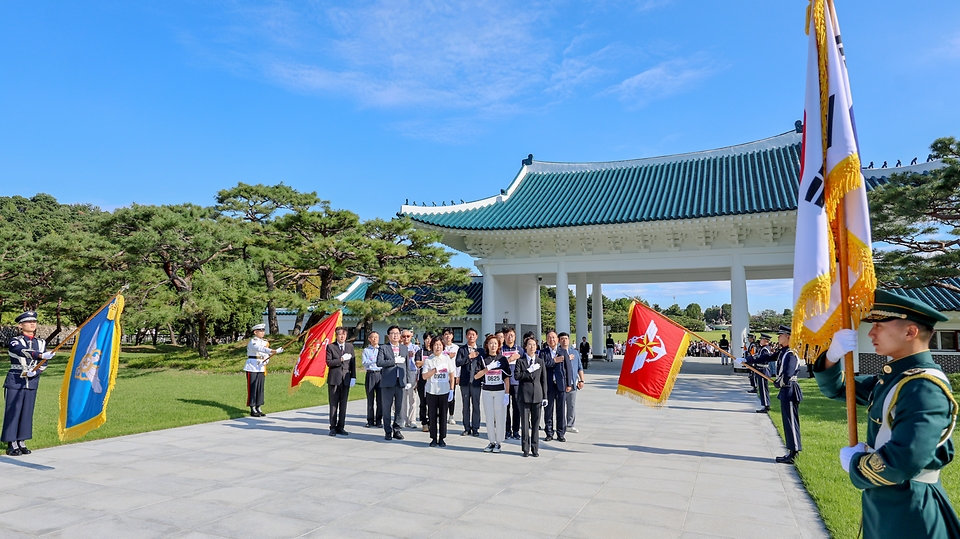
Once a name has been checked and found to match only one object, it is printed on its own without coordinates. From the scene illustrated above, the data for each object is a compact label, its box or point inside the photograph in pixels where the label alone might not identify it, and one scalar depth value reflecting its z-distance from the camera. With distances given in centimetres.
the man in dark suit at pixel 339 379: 901
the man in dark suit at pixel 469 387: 888
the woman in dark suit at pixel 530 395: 739
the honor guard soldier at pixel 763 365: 966
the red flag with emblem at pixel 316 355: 1034
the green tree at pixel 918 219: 1250
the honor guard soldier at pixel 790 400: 704
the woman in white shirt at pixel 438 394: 807
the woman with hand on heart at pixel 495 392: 759
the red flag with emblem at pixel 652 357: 734
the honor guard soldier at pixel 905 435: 224
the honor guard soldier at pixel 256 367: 1059
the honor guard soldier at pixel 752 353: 1445
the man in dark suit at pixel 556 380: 857
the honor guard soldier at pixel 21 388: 690
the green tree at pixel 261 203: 2644
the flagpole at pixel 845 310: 259
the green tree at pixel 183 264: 2007
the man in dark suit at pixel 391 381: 866
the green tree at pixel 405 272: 2017
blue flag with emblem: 645
